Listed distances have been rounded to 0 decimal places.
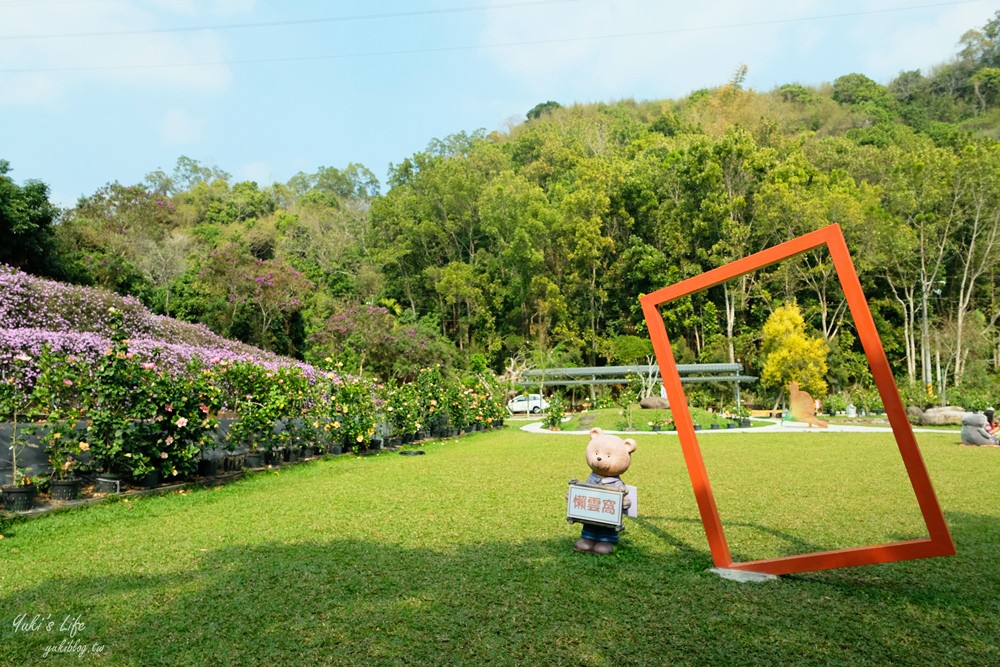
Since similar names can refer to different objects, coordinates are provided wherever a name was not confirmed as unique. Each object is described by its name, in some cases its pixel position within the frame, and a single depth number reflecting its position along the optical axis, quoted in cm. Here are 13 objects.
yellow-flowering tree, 1894
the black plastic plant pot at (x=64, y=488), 575
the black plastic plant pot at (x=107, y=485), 620
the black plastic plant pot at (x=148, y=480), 647
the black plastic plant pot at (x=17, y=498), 532
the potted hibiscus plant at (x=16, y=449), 533
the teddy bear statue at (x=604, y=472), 438
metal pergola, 2161
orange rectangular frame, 342
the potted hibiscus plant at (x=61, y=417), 585
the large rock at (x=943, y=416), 1644
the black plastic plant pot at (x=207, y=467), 722
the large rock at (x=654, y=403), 1848
